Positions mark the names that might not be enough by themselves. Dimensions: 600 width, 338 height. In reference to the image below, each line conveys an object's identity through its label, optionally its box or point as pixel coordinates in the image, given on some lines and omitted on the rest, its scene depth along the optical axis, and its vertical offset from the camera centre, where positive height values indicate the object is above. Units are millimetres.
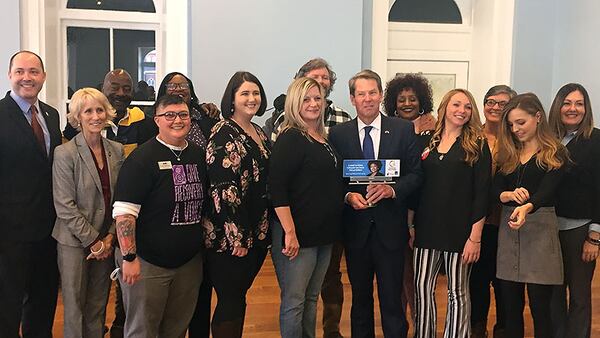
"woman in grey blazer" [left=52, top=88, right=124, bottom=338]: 2678 -412
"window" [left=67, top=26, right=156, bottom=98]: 5645 +677
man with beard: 3373 -947
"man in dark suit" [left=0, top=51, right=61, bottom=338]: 2711 -355
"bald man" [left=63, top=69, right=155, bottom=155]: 3186 +15
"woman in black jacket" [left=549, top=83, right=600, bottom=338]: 2861 -425
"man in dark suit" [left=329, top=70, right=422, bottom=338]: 2768 -398
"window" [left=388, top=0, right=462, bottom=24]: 5932 +1249
